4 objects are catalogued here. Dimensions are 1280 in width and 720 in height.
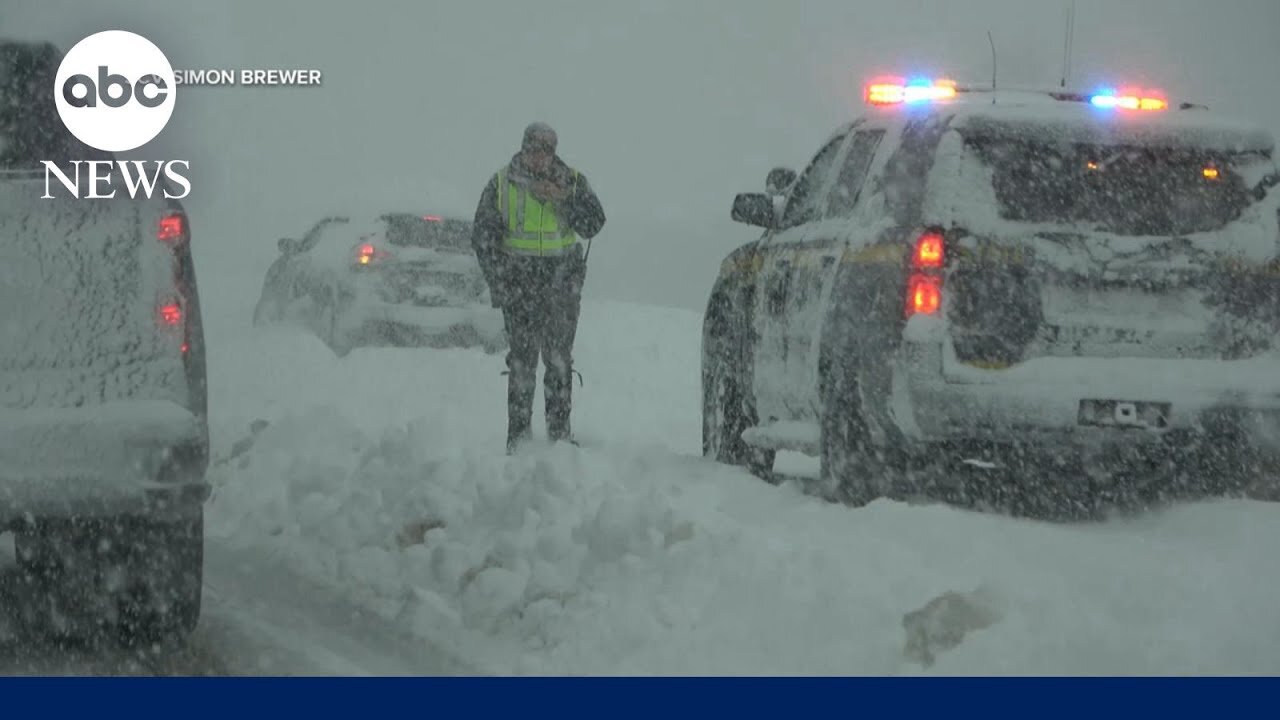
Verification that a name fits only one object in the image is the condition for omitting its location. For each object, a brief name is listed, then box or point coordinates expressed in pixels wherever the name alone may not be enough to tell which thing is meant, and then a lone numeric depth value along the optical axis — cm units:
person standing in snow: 2075
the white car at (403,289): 3284
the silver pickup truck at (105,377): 1195
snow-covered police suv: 1428
